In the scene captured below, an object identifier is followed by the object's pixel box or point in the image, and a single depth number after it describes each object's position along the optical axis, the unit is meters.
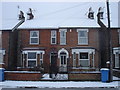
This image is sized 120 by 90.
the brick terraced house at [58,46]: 26.27
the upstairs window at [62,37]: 27.08
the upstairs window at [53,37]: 27.42
